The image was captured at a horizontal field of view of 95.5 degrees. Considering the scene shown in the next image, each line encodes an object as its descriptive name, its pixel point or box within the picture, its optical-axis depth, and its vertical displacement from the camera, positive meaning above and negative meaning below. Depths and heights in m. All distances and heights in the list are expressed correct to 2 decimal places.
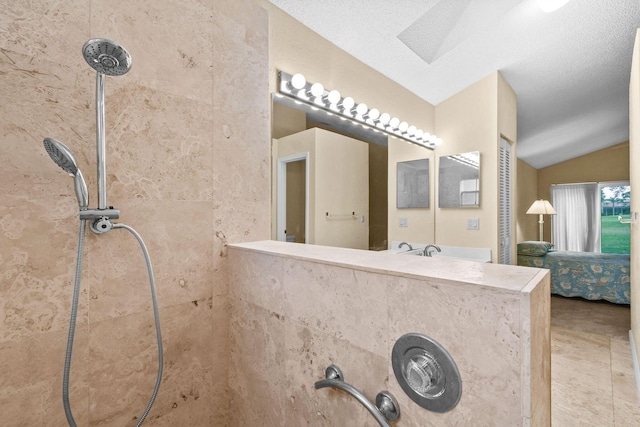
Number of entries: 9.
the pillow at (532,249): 3.58 -0.46
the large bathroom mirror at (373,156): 1.54 +0.38
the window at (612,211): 5.51 +0.02
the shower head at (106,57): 0.68 +0.38
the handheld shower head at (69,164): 0.70 +0.12
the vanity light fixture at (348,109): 1.55 +0.63
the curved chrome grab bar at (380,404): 0.69 -0.47
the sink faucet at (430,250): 2.03 -0.27
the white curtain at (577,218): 5.83 -0.12
